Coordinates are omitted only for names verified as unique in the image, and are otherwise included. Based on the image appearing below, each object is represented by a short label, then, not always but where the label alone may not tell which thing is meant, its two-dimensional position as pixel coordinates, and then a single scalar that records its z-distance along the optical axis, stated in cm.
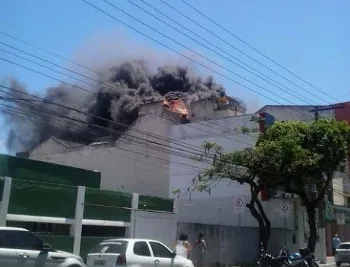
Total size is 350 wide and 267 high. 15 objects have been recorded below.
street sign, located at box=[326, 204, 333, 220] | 3672
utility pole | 3272
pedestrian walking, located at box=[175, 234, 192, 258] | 1984
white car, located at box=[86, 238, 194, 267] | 1336
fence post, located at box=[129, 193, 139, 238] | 2092
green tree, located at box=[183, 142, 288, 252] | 2617
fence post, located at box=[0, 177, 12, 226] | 1619
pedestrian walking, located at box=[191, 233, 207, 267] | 2269
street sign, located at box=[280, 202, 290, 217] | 2675
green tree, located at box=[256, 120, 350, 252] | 2631
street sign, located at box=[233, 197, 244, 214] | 2183
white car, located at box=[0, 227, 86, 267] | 1135
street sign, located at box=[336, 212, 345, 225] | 3828
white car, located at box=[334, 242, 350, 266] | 2739
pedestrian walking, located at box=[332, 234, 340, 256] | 3359
